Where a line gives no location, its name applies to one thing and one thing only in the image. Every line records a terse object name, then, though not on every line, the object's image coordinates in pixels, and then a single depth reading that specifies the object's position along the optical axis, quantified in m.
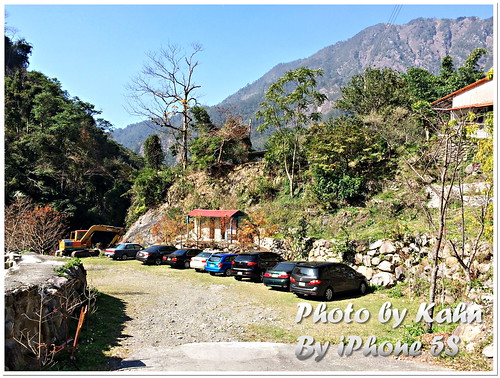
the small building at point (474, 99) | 25.97
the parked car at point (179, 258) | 22.27
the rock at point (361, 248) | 17.25
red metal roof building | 26.13
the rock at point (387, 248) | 16.05
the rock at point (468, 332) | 8.03
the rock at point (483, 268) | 11.99
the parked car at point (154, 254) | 23.80
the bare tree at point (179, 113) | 36.94
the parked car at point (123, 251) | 26.92
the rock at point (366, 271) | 15.92
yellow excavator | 28.50
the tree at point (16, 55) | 53.19
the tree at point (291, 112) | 28.64
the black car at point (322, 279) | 13.11
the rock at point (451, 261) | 13.05
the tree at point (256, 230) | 24.17
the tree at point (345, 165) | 24.84
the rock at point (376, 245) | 16.57
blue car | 19.09
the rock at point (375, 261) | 16.08
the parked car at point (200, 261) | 20.50
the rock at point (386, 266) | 15.36
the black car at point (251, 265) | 17.25
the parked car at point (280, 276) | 14.80
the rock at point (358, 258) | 16.94
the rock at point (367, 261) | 16.38
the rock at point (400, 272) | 14.94
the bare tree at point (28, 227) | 20.97
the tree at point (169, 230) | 29.67
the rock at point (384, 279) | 14.95
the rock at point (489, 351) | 7.36
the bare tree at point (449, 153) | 8.91
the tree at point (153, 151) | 43.88
